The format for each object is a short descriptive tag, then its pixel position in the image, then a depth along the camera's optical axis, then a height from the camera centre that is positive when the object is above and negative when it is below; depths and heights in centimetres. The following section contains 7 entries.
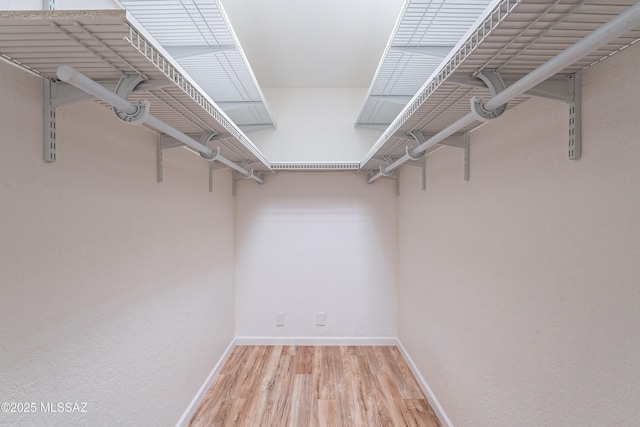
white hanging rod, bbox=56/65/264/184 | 74 +34
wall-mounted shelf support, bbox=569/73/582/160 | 94 +28
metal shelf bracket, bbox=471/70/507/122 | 96 +37
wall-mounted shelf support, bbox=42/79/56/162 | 96 +28
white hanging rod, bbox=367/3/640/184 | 55 +34
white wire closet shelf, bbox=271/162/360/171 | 266 +39
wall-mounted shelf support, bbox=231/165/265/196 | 298 +33
